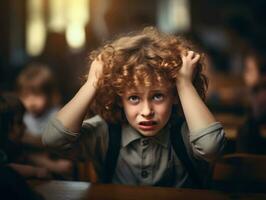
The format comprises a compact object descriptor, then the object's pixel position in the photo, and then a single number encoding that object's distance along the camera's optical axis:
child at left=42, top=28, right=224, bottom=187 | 1.02
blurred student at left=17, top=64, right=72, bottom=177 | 1.58
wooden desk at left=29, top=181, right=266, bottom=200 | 0.97
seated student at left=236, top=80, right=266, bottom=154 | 1.53
